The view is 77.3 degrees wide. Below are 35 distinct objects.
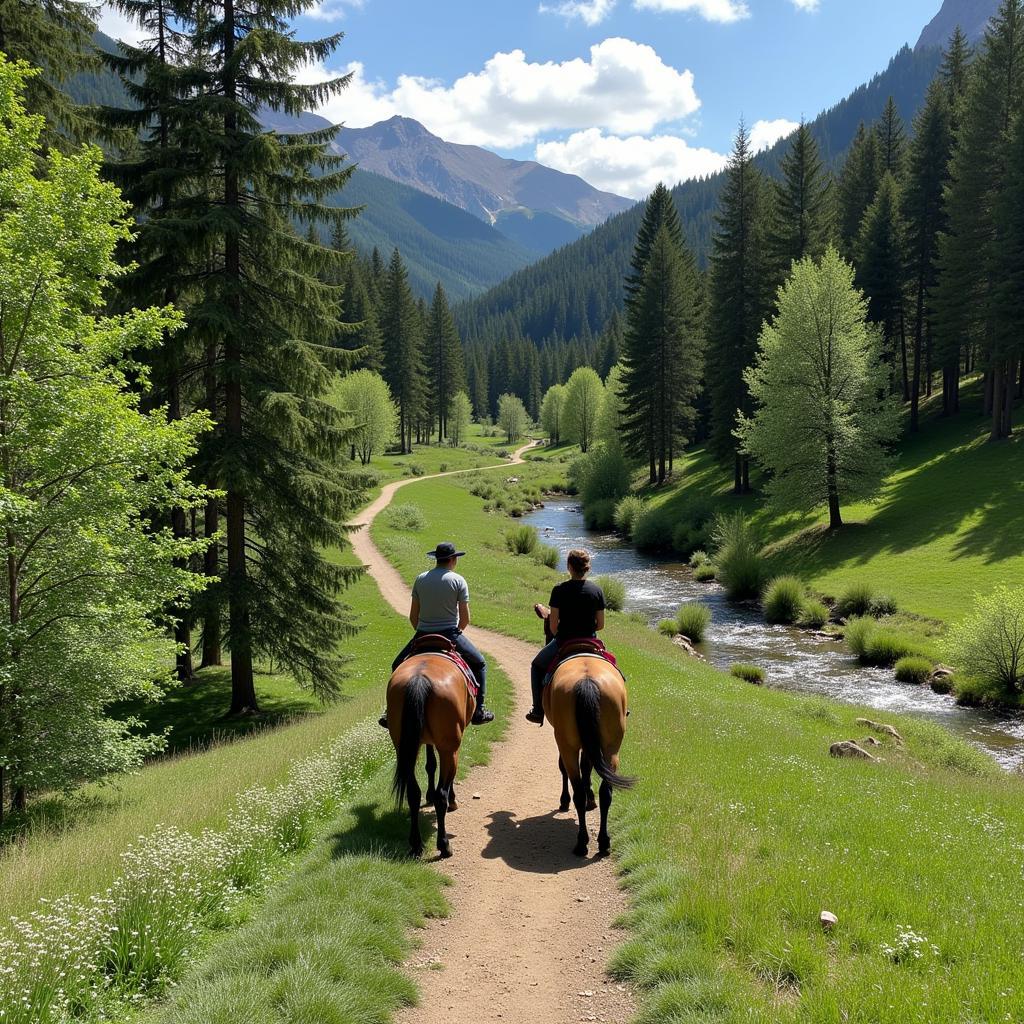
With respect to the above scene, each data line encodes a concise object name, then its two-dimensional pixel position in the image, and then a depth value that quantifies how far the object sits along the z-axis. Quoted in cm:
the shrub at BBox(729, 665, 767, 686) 2172
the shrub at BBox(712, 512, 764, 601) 3303
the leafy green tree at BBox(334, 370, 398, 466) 7038
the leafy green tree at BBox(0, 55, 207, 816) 1059
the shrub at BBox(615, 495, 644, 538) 4888
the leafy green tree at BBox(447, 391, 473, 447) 10962
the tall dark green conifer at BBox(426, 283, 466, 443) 10288
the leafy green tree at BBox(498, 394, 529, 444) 12738
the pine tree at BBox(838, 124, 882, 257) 6072
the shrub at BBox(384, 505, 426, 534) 4629
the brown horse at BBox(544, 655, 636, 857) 776
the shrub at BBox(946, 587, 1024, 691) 1870
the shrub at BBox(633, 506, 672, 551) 4541
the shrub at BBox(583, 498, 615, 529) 5288
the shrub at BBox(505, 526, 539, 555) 4333
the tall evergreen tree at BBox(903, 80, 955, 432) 4962
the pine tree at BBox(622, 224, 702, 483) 5669
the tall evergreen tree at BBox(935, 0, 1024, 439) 4009
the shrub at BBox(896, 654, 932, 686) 2155
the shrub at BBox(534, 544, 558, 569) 4003
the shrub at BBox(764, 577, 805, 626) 2914
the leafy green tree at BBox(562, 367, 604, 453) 8931
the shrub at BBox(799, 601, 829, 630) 2811
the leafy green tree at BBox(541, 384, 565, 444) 11294
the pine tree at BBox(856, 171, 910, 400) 4975
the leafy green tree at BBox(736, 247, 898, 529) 3591
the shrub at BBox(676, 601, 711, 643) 2711
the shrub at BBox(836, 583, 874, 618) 2770
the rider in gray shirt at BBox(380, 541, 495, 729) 938
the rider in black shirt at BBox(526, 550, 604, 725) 901
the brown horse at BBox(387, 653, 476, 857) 776
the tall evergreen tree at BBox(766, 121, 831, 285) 4856
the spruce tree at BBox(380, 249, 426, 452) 8625
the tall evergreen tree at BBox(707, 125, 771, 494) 4938
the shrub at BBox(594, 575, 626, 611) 3086
